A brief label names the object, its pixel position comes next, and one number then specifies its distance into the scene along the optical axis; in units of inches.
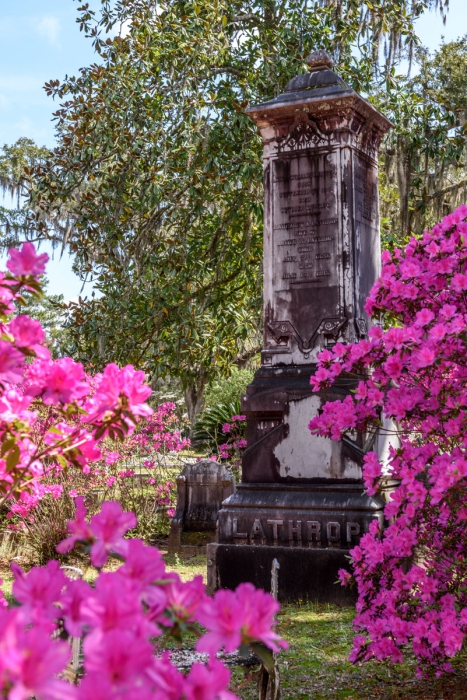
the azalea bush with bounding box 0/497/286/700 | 36.8
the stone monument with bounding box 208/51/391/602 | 229.1
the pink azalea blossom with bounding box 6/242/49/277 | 76.6
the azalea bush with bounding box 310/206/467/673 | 128.4
